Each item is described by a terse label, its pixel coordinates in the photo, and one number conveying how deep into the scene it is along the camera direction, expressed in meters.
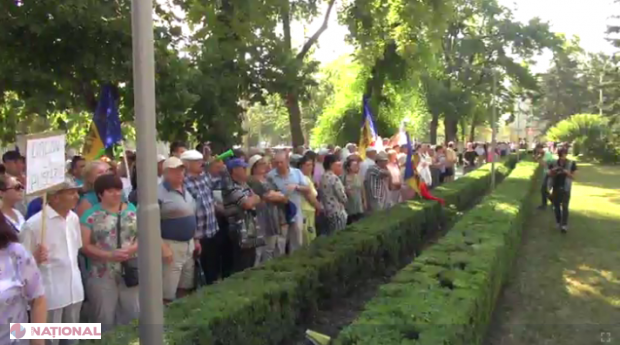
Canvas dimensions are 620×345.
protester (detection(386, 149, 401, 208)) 11.70
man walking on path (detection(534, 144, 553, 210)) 14.79
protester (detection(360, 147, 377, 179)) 10.62
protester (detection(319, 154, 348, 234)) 8.77
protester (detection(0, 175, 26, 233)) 4.71
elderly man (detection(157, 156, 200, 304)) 5.64
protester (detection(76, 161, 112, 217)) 5.28
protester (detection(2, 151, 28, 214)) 7.13
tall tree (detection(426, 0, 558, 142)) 40.94
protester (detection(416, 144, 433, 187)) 14.61
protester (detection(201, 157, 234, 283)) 6.86
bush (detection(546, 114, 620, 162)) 45.31
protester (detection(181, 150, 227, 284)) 6.25
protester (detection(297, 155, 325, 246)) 7.86
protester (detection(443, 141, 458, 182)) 21.53
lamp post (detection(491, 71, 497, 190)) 18.66
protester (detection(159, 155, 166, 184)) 7.05
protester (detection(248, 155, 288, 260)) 7.14
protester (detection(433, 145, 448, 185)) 20.69
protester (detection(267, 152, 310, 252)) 7.60
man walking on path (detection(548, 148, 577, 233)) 12.60
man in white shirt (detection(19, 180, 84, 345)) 4.16
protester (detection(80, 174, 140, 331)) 4.77
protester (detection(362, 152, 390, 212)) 10.52
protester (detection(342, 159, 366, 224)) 10.12
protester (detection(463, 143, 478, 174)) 28.73
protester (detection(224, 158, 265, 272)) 6.67
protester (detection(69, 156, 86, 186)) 7.15
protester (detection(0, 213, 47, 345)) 3.03
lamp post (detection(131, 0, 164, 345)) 2.61
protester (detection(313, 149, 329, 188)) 10.53
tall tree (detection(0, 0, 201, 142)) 7.83
